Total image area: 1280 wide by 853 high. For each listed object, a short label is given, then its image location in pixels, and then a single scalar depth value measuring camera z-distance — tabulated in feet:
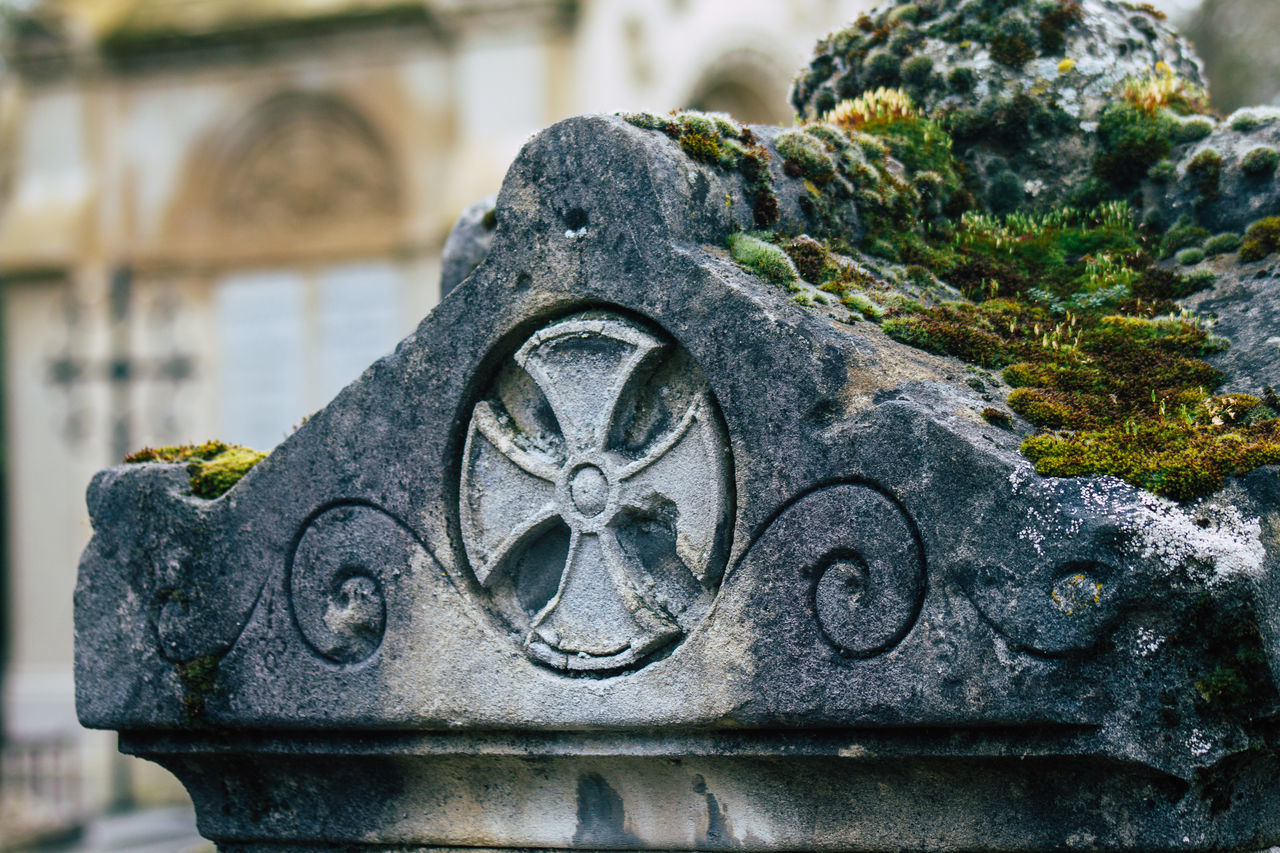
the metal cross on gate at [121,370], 36.42
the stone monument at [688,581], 7.50
